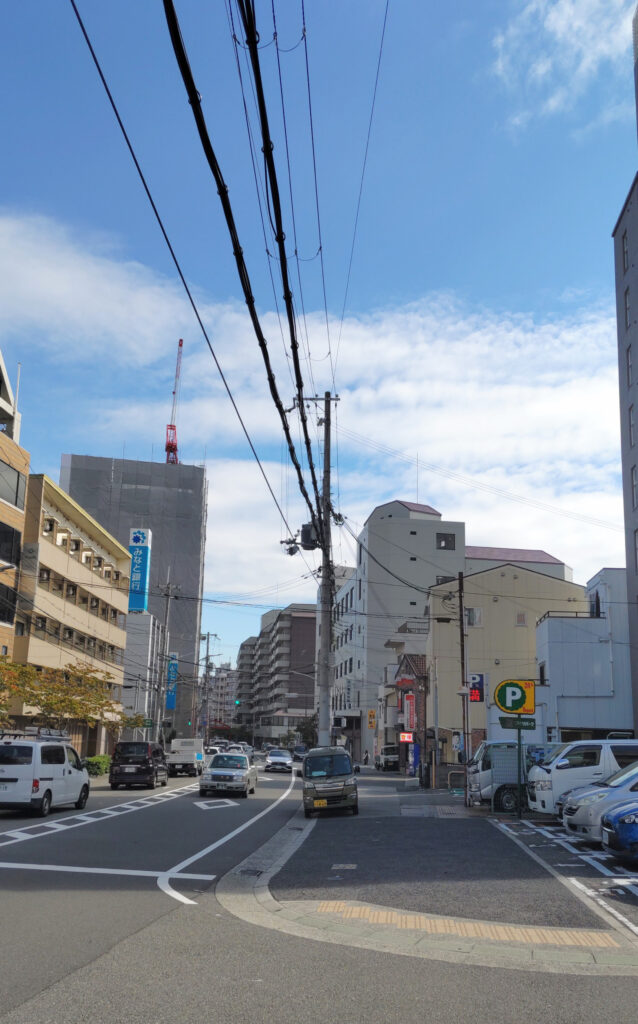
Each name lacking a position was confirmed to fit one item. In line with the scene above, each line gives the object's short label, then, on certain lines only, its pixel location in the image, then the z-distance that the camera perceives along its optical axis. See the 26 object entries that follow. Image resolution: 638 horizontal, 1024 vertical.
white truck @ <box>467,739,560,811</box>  23.50
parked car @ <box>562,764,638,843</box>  14.21
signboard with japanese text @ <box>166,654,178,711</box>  87.21
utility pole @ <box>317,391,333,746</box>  27.45
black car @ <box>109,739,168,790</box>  33.97
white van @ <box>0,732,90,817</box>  20.11
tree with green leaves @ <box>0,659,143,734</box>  35.38
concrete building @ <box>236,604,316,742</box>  156.62
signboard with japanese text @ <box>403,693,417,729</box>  55.66
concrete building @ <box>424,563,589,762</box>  53.62
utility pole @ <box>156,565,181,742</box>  61.55
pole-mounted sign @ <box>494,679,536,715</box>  21.33
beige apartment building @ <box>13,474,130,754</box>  43.91
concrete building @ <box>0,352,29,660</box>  41.12
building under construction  108.25
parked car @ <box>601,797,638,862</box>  11.76
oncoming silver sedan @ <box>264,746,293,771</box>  57.50
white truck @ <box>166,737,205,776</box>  48.25
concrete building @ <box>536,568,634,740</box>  41.12
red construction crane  138.50
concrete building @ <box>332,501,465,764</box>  85.06
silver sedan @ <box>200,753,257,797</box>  30.19
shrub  39.91
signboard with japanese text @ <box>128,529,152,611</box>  74.50
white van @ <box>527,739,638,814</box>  19.19
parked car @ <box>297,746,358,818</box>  23.77
